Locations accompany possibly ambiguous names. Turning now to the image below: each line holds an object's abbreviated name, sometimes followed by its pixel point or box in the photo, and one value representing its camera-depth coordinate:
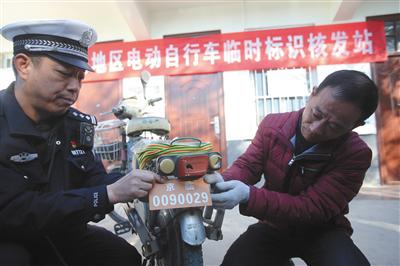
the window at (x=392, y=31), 4.93
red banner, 4.81
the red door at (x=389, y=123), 4.90
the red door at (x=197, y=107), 5.21
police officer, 0.95
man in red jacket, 1.17
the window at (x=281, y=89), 5.07
